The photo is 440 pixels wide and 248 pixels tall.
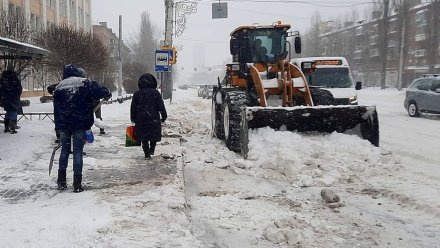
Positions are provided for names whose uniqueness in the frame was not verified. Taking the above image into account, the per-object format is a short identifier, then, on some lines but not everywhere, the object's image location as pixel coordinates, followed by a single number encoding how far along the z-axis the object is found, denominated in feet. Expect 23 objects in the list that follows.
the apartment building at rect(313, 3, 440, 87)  179.97
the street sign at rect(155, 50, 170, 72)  58.29
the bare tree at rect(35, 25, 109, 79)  59.72
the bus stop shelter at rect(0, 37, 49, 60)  27.71
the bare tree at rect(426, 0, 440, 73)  147.95
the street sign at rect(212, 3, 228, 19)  80.18
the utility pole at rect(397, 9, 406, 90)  136.87
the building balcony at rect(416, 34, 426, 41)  197.36
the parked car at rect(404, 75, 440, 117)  57.16
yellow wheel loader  27.63
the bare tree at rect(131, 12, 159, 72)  219.41
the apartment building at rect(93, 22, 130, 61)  240.65
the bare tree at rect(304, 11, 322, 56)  243.60
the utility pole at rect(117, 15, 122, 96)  115.85
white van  52.80
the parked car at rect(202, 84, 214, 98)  134.06
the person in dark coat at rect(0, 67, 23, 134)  34.73
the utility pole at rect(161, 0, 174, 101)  82.33
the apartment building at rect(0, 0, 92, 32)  102.47
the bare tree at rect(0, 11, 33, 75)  57.62
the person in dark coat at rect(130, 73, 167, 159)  26.43
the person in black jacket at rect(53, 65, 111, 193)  18.79
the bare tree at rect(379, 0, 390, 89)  160.97
